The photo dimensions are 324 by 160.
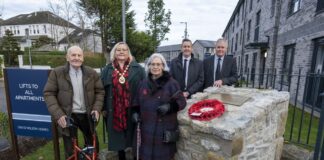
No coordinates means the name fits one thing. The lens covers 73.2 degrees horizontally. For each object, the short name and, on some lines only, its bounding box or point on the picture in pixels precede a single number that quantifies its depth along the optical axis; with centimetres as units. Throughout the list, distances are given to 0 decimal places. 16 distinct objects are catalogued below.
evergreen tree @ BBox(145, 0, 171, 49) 3669
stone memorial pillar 259
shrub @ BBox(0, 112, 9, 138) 450
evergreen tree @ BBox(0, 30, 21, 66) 2466
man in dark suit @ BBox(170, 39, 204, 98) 361
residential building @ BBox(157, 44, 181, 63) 6384
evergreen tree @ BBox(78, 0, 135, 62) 2104
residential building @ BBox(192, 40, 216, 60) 5222
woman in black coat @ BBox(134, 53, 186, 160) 277
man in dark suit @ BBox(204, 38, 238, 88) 398
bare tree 2193
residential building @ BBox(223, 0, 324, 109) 727
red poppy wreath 286
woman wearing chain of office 305
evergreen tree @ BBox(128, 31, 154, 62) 2565
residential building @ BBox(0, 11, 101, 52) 5302
